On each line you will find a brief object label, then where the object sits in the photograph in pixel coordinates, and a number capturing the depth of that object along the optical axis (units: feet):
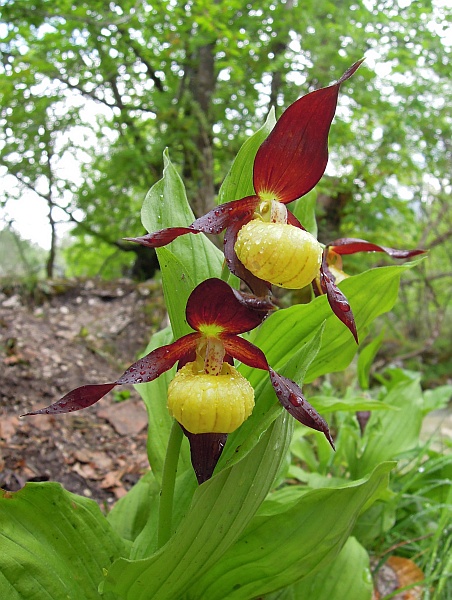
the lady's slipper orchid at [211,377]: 0.61
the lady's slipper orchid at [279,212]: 0.63
